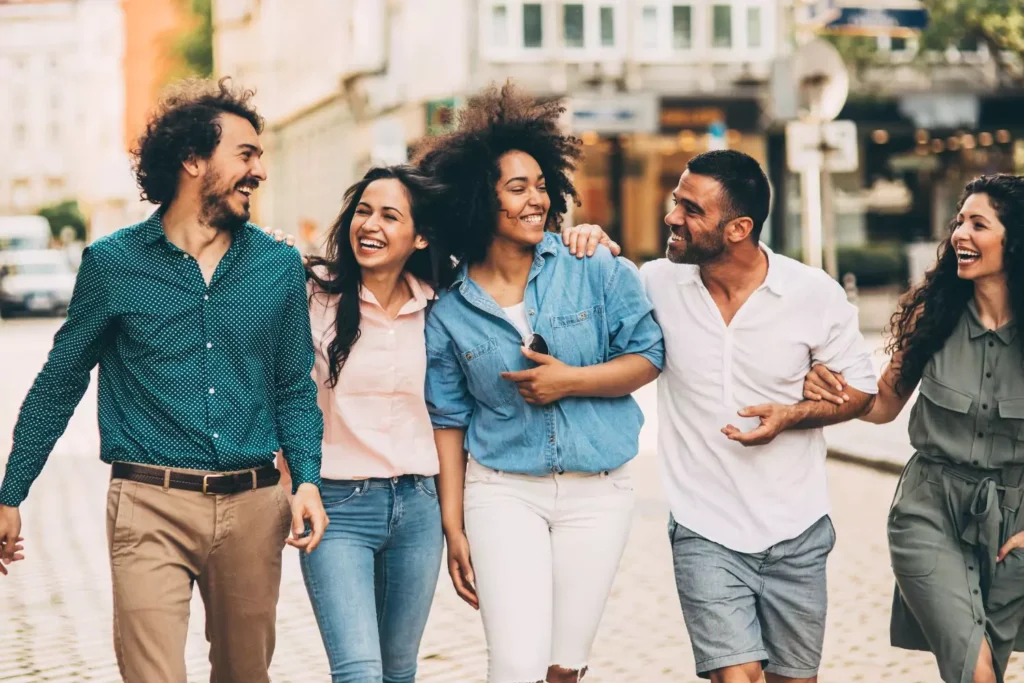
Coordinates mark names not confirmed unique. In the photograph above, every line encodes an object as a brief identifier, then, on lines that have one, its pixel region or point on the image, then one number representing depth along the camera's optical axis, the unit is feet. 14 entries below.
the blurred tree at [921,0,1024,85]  78.33
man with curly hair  13.55
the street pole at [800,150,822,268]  56.08
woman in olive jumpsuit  14.87
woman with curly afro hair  14.70
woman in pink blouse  14.80
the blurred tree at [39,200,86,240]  315.37
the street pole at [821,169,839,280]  58.85
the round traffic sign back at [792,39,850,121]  53.47
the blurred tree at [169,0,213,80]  216.33
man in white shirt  15.08
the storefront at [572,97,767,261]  118.21
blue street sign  47.42
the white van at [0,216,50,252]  197.13
